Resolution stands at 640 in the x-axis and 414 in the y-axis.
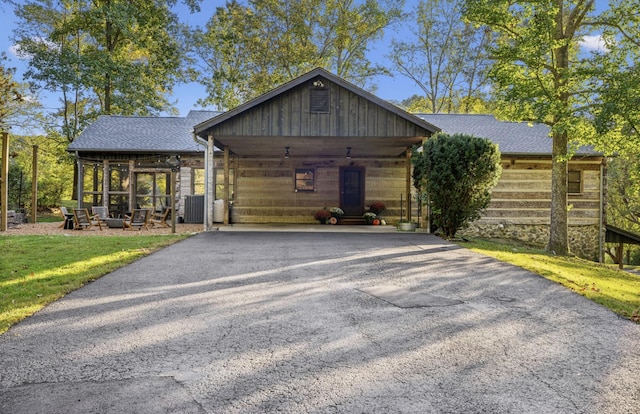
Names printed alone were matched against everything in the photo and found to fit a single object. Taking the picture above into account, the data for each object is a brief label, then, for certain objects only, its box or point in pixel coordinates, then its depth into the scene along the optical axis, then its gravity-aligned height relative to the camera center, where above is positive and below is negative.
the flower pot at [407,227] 13.63 -0.87
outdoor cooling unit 17.59 -0.44
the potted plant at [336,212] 16.95 -0.48
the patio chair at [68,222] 14.73 -0.91
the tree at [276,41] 27.47 +11.40
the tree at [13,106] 25.67 +6.53
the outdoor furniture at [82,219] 14.48 -0.79
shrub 10.80 +0.77
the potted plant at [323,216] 17.06 -0.66
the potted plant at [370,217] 16.91 -0.67
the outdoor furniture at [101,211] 16.64 -0.57
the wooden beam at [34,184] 15.70 +0.53
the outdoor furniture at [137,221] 14.45 -0.84
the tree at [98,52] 24.30 +9.87
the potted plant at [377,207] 17.19 -0.25
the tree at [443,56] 29.30 +11.16
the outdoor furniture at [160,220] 15.47 -0.85
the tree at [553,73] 11.39 +3.96
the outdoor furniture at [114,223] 14.83 -0.93
